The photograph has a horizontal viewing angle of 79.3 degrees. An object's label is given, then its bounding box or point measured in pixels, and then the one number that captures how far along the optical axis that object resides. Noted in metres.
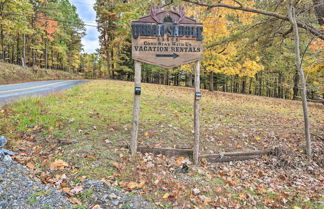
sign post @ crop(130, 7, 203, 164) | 4.12
